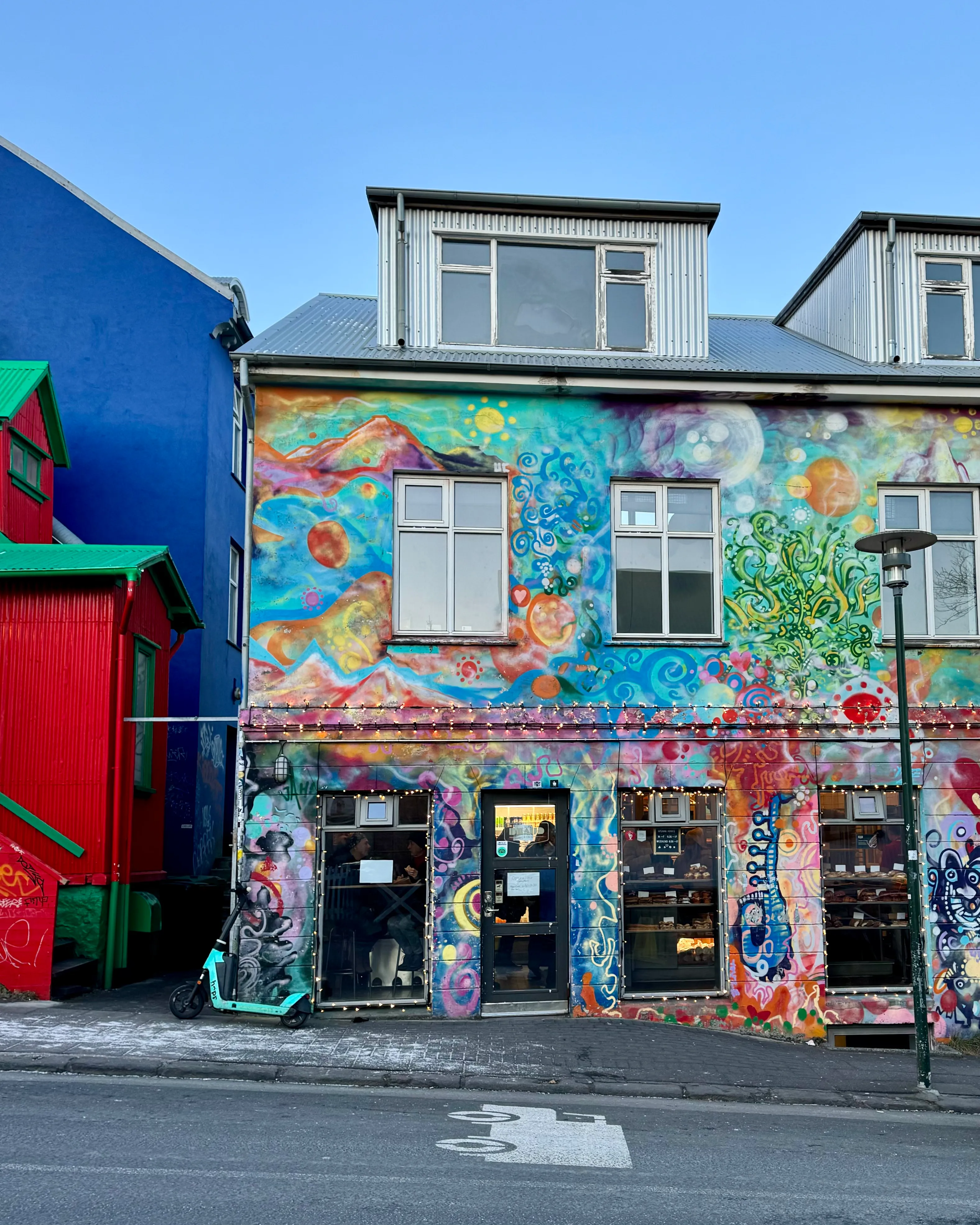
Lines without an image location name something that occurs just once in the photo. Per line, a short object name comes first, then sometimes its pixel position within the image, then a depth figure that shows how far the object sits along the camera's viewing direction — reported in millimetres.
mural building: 12914
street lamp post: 10617
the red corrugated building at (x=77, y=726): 14203
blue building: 20500
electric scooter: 11680
